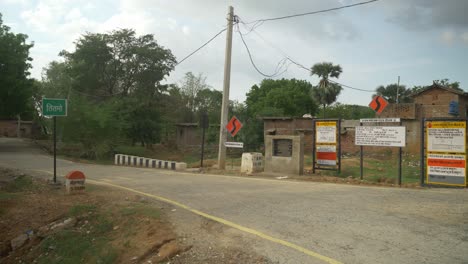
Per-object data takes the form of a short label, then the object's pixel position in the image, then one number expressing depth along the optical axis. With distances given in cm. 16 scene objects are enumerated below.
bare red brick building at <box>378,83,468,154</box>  2623
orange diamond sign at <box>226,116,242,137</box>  1780
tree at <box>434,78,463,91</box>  5669
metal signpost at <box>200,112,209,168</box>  1877
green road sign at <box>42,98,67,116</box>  1131
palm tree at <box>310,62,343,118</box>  5162
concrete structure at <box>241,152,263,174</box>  1645
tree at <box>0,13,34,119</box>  3072
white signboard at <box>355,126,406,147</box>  1245
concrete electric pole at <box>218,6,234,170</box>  1816
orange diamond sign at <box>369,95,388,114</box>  1365
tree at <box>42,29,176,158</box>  3534
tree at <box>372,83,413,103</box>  6644
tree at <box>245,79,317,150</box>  5997
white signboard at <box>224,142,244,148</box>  1742
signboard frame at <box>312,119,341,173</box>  1523
